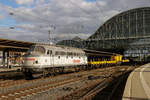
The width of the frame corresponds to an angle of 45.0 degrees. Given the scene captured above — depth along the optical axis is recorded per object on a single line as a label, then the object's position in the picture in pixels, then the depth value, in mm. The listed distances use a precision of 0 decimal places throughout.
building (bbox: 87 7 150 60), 88625
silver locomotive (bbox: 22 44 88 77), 19500
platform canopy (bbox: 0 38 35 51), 25594
